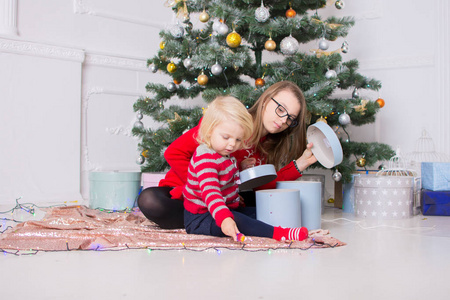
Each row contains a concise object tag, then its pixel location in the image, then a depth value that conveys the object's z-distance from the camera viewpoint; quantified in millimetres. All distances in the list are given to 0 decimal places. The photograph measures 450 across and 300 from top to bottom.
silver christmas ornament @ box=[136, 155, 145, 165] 2291
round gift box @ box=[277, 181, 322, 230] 1578
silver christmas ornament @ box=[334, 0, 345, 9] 2045
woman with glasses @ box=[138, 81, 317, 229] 1555
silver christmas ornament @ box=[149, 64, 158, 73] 2204
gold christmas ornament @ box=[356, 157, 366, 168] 2048
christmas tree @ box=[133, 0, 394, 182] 1828
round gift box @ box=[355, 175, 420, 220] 1878
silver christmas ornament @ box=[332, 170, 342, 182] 1951
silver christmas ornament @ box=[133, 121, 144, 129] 2227
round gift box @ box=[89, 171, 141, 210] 2146
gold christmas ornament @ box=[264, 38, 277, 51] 1843
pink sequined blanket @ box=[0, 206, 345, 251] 1280
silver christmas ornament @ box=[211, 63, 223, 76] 1799
